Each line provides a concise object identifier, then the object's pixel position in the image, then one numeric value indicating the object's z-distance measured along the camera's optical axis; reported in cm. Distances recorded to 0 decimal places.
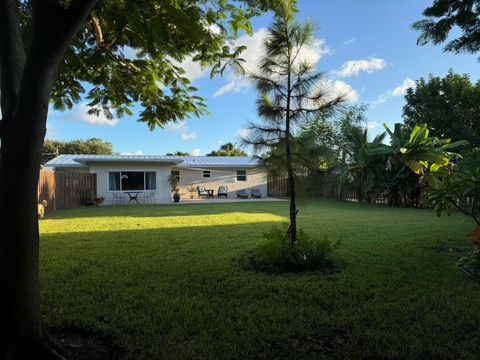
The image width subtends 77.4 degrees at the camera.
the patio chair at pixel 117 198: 1855
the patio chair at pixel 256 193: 2412
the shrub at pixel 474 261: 420
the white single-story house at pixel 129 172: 1822
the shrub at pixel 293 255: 452
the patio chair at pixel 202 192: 2344
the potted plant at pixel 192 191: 2396
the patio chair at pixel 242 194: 2408
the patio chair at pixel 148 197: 1912
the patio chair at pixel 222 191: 2380
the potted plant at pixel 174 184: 1925
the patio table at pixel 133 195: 1866
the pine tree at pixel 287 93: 477
